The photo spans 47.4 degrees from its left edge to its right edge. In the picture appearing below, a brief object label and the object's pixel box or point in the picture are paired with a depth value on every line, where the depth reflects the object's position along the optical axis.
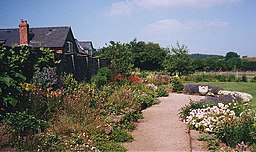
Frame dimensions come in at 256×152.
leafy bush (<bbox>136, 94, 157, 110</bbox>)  11.28
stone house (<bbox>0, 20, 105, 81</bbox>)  26.67
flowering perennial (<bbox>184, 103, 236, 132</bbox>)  6.80
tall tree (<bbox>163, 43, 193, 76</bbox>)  27.60
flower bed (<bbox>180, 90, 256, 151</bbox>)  5.76
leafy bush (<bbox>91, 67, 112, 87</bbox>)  13.15
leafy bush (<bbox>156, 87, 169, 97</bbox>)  15.95
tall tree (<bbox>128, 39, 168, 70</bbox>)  35.81
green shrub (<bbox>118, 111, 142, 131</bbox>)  7.65
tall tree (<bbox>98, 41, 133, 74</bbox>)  17.34
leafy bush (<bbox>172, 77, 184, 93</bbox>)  18.50
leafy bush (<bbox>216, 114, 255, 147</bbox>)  5.73
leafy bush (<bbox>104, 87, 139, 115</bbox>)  8.61
